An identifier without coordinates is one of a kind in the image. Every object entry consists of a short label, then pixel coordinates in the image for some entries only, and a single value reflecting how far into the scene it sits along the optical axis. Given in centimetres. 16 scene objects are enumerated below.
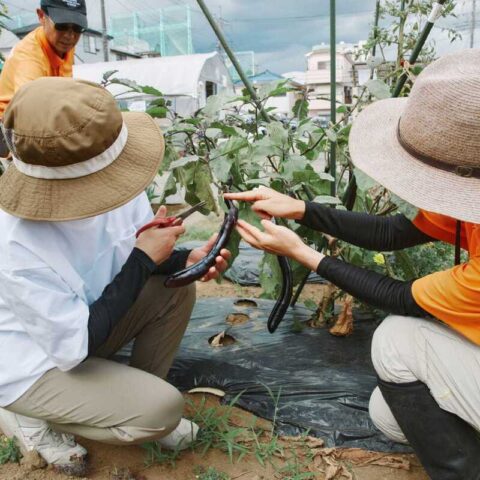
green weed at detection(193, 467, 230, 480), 149
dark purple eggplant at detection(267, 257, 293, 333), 177
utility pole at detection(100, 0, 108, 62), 1611
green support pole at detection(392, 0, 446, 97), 156
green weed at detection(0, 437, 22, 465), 158
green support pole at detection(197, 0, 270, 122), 180
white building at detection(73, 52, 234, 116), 1695
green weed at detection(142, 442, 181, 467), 158
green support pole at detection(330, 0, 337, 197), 175
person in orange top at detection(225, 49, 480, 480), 106
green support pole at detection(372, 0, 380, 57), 219
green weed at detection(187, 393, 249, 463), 160
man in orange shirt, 235
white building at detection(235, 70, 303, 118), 2549
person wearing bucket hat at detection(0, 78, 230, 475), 114
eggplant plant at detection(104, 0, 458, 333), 173
